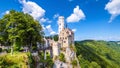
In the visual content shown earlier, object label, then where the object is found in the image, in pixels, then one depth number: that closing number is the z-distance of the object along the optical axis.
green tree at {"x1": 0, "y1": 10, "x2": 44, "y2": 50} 22.42
